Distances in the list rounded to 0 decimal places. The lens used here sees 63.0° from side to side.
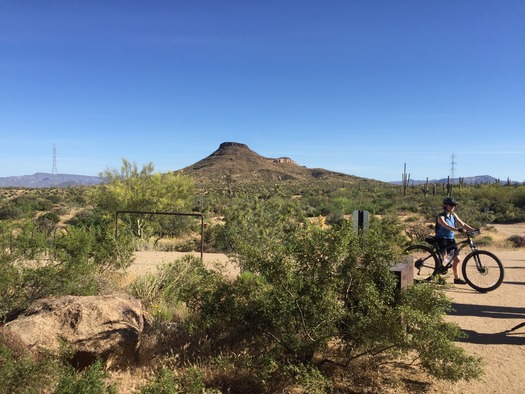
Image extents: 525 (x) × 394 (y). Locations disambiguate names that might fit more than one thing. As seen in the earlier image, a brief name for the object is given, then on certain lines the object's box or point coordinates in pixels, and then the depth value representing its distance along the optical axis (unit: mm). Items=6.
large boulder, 4723
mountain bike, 8922
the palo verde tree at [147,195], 18922
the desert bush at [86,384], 3436
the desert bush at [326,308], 4207
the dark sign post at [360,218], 7747
